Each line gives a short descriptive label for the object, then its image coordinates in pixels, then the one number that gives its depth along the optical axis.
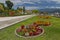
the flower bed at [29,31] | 2.88
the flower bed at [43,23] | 3.59
